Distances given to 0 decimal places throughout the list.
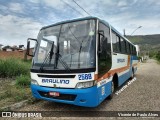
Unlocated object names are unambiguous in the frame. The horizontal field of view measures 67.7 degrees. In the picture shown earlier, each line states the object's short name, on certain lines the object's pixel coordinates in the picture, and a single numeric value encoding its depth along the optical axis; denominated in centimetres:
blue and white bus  339
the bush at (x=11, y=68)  770
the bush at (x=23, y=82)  574
